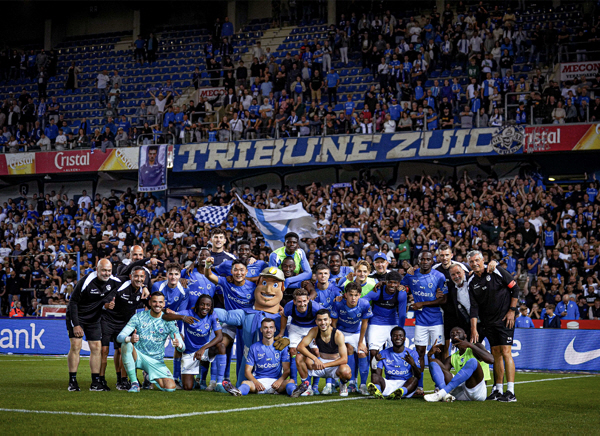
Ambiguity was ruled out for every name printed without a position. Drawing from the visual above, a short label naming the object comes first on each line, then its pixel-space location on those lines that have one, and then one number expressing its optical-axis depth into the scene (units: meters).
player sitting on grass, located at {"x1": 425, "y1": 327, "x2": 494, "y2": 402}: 10.74
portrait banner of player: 29.22
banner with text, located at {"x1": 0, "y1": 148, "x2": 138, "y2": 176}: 30.19
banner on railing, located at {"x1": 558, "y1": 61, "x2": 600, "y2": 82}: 26.38
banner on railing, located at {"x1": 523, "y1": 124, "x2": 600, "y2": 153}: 24.19
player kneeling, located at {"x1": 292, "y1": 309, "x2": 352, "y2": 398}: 11.23
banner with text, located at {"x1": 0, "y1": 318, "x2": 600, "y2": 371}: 16.22
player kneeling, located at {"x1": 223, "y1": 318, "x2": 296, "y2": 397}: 11.41
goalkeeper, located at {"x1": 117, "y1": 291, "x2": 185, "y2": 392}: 11.69
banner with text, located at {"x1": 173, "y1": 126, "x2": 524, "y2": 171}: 25.12
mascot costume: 11.88
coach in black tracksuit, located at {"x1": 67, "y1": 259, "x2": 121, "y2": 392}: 11.66
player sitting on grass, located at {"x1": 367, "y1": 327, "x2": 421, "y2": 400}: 11.23
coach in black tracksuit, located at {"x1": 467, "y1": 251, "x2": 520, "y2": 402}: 11.22
